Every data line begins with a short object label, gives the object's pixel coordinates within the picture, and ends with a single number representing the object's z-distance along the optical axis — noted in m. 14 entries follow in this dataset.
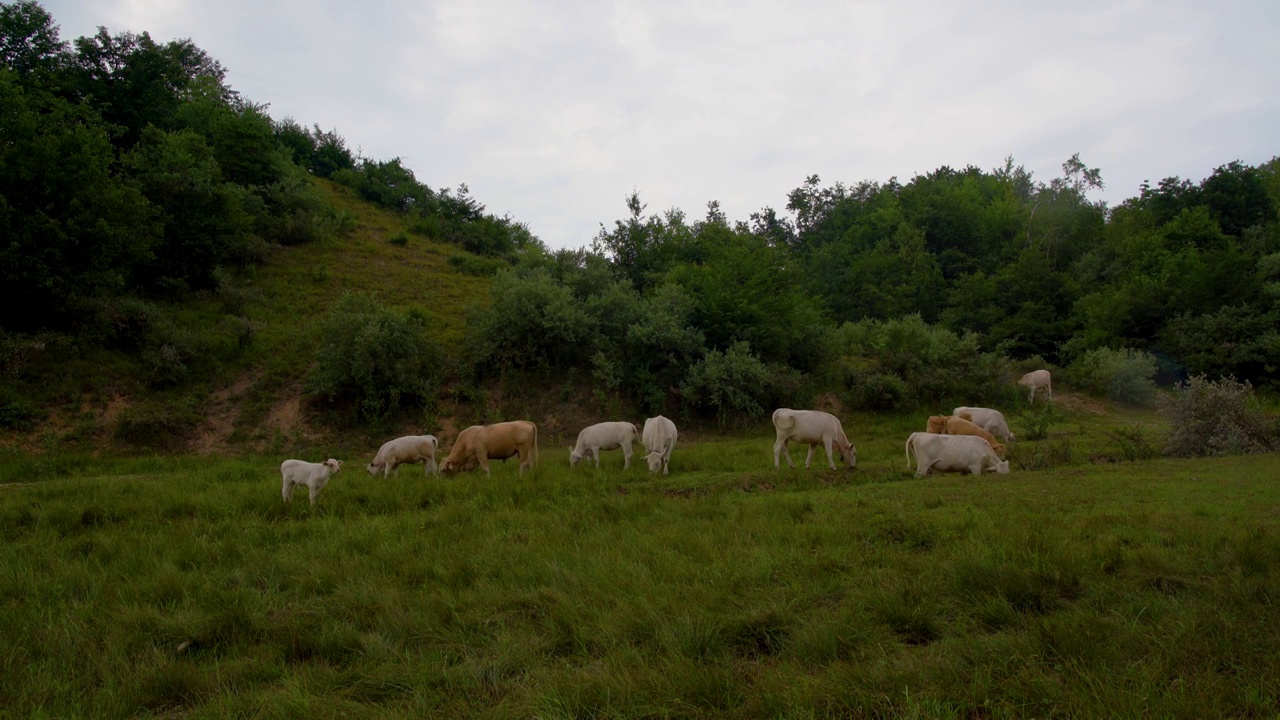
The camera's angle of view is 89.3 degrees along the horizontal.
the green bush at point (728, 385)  23.45
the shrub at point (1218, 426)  14.68
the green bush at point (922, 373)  25.89
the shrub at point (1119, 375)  28.19
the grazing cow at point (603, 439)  16.08
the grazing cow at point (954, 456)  13.77
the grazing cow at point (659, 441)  14.80
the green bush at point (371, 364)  21.17
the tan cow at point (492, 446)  15.16
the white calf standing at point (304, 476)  11.34
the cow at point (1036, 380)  28.28
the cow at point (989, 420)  19.83
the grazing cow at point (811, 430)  15.09
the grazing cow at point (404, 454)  15.13
